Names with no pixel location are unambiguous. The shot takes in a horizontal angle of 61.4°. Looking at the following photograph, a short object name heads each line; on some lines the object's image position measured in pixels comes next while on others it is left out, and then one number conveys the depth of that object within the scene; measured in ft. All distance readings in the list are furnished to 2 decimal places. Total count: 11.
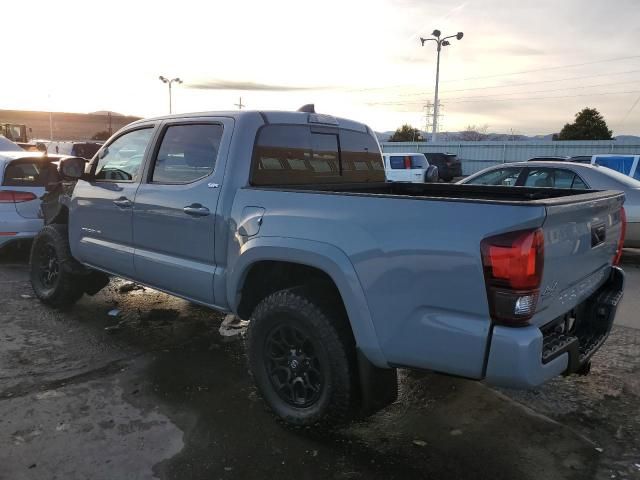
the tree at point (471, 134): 289.04
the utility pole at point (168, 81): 182.80
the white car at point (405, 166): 68.03
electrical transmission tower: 247.93
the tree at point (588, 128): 125.29
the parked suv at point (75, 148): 65.36
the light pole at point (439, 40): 131.95
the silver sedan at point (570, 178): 24.84
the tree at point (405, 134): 175.83
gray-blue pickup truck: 7.89
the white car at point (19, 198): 22.59
